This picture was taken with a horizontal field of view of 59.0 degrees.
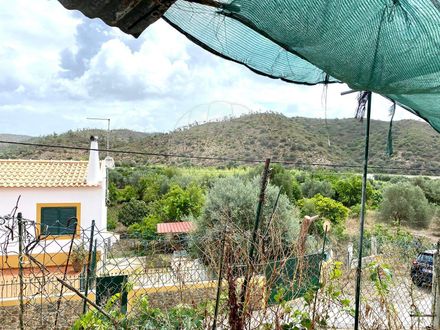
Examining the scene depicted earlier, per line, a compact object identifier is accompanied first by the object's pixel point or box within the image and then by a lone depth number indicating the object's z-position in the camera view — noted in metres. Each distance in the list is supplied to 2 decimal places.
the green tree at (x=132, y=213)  17.85
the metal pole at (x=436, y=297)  2.66
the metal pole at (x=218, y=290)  2.01
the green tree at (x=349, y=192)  21.98
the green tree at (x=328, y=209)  16.92
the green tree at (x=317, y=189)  22.66
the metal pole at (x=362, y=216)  2.26
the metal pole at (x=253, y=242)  2.06
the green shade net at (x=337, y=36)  1.40
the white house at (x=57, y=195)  9.55
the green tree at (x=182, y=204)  15.83
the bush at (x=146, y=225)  15.42
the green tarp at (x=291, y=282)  2.15
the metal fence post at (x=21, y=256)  2.07
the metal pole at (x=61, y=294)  2.10
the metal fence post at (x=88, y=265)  2.22
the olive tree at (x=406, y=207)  19.03
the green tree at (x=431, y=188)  21.92
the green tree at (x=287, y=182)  19.88
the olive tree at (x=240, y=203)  9.91
